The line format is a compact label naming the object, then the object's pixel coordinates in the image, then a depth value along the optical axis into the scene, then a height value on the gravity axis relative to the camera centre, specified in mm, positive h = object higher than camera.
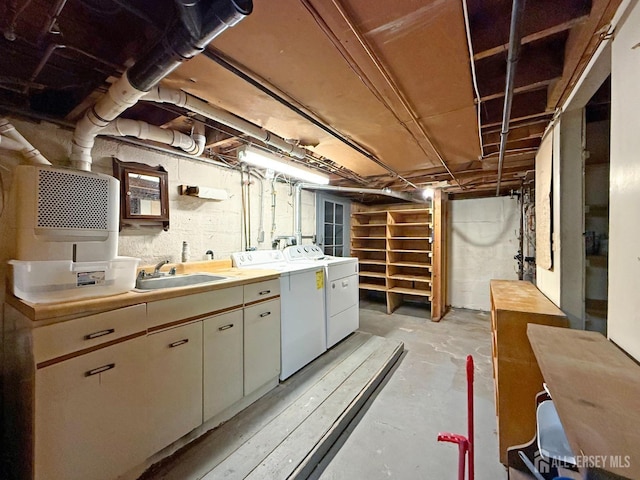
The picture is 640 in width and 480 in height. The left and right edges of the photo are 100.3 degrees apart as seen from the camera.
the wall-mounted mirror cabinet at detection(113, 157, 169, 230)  1981 +353
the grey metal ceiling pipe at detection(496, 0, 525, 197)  831 +714
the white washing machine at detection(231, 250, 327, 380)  2348 -677
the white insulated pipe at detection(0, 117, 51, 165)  1378 +501
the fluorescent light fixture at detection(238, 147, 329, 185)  2271 +704
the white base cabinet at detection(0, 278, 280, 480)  1149 -744
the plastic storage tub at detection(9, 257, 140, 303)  1250 -205
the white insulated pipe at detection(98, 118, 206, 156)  1695 +727
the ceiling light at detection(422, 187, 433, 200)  4312 +776
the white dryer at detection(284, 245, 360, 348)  2932 -593
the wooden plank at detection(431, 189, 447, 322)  4242 -354
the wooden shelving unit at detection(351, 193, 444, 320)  4609 -208
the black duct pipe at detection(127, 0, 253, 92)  796 +687
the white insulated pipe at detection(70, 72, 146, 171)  1249 +667
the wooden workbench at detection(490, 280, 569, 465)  1516 -783
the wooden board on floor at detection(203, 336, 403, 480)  1459 -1244
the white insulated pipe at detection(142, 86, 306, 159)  1367 +750
